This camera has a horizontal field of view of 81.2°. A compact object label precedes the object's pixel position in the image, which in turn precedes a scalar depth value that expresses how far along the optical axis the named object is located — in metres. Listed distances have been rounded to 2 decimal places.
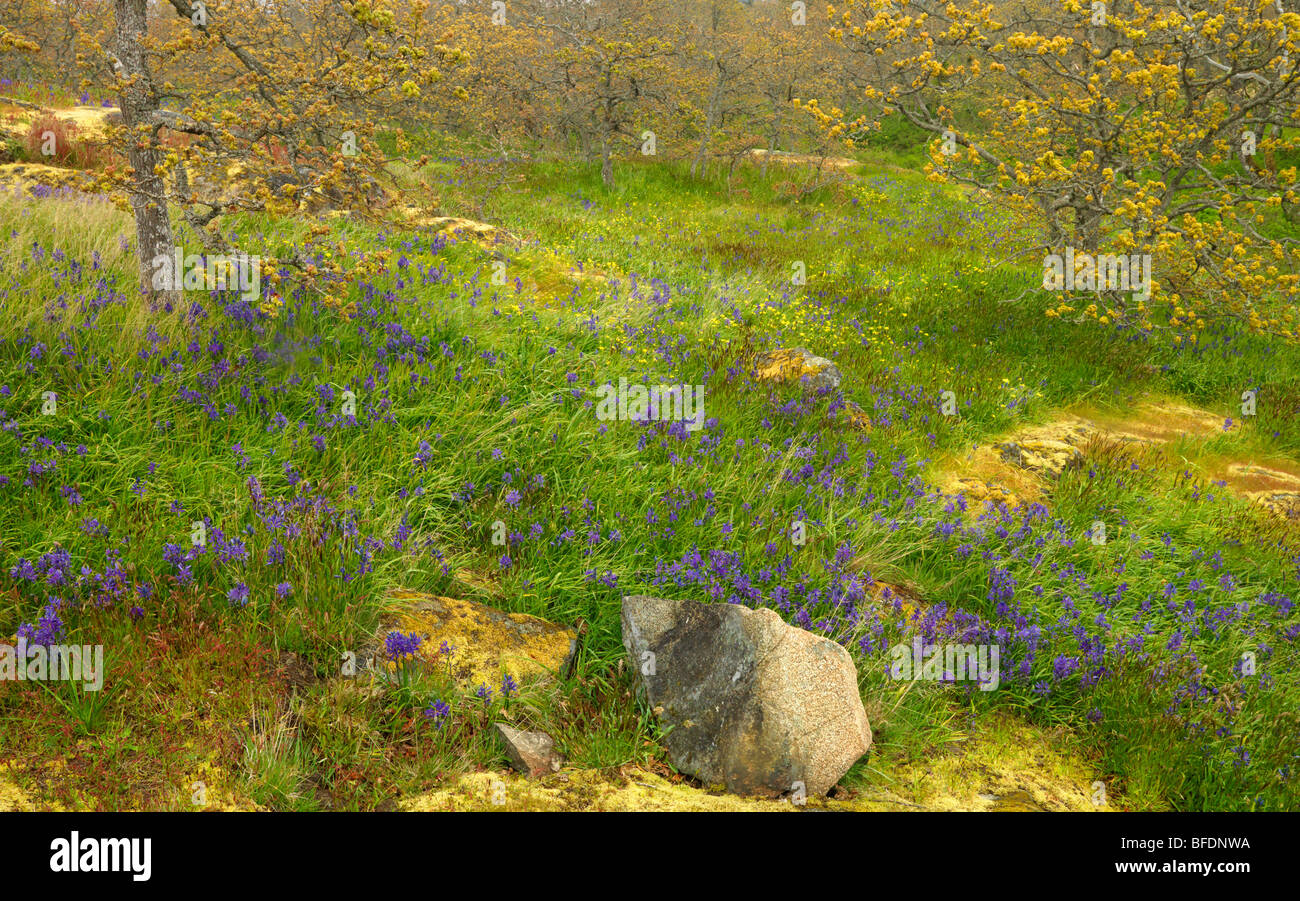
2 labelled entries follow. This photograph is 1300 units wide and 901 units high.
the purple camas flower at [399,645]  3.55
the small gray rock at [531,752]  3.38
